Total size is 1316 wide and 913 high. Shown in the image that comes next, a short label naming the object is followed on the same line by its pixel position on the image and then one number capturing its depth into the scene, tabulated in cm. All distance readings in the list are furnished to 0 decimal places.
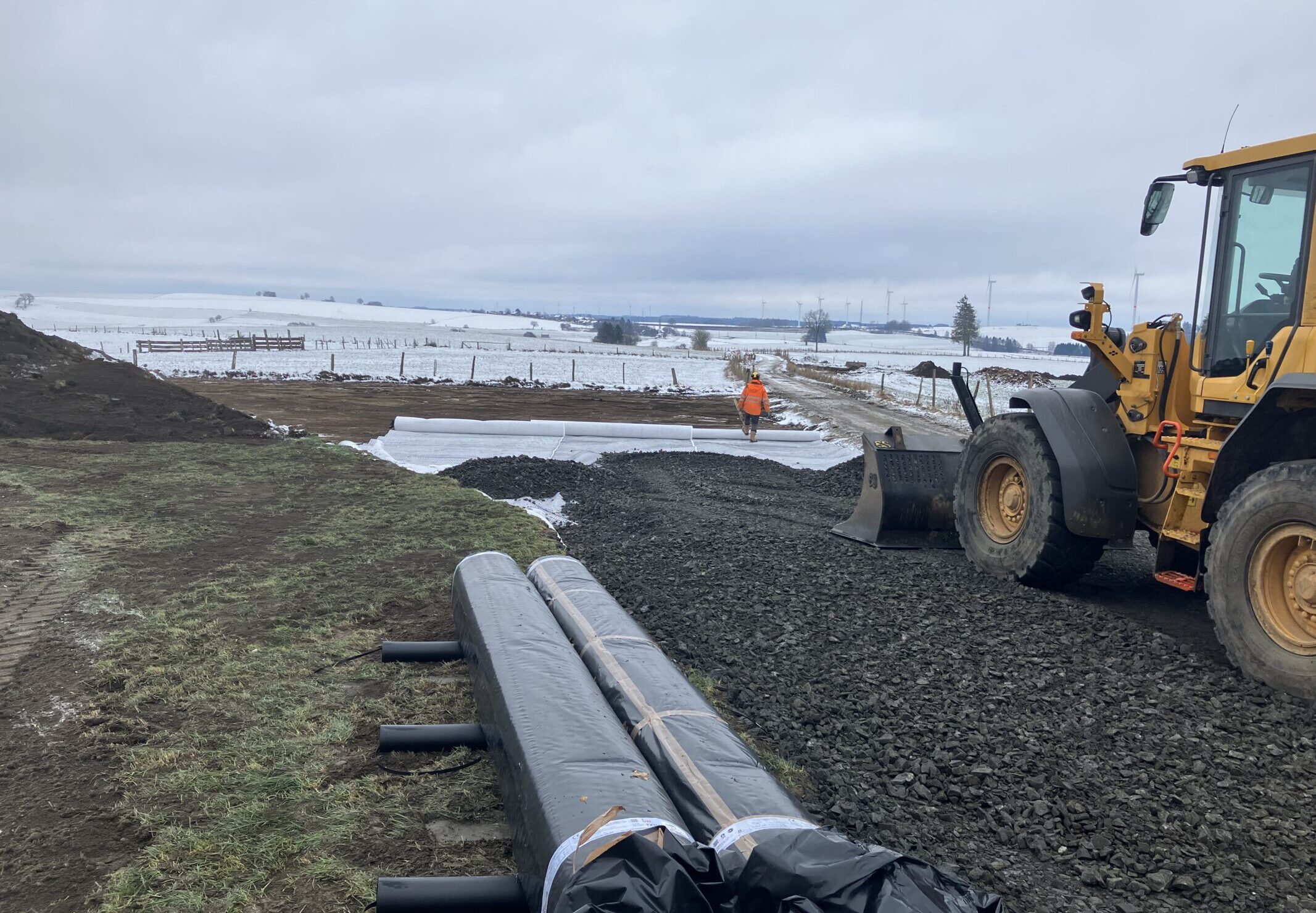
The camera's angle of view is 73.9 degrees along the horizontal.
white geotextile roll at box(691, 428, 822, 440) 1831
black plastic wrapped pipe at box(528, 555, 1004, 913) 237
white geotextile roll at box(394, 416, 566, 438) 1752
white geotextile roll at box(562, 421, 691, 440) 1766
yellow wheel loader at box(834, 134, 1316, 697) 479
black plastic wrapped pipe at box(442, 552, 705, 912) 286
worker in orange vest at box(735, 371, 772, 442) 1869
